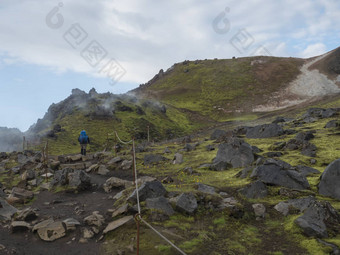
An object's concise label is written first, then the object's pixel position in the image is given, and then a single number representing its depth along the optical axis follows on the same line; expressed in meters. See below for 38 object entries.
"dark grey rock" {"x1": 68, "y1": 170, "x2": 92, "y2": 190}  21.28
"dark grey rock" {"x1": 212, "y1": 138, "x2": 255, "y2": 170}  22.97
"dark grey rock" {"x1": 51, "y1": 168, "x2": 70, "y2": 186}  21.94
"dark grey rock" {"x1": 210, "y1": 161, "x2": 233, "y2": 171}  23.09
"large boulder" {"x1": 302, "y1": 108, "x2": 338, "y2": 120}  43.69
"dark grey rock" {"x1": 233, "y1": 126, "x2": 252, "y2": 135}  43.97
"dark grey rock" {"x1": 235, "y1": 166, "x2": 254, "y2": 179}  18.86
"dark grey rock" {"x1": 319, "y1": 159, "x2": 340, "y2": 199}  14.56
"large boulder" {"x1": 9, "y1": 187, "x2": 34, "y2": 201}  18.56
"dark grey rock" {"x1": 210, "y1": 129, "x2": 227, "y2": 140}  43.76
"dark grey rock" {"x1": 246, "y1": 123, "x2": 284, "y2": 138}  37.27
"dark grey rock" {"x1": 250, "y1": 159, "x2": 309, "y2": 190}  16.03
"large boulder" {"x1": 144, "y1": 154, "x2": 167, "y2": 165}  29.81
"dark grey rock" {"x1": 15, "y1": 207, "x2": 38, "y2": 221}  13.80
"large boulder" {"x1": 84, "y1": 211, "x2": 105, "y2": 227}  12.71
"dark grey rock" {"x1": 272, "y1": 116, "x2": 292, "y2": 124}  51.78
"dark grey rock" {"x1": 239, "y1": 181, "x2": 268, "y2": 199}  15.13
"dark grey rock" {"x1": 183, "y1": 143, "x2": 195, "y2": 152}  35.18
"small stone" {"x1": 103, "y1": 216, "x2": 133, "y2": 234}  11.65
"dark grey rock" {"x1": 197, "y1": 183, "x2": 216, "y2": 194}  15.36
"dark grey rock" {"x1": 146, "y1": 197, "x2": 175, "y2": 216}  13.00
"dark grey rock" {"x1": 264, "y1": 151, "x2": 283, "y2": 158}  24.90
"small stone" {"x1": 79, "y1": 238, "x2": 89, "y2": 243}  11.27
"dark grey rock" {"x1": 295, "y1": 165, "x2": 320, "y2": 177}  18.84
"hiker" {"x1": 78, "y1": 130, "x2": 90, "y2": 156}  34.56
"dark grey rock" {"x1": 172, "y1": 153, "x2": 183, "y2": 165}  28.53
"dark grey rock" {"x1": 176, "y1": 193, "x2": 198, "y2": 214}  13.06
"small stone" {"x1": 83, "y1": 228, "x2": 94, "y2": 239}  11.61
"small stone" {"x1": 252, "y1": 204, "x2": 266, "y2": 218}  13.00
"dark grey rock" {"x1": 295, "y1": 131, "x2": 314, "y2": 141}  30.11
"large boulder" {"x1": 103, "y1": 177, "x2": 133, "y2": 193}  21.19
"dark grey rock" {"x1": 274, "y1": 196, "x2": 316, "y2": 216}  12.84
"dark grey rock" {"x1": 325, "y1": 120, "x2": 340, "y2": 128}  34.34
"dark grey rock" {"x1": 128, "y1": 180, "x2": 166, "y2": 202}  14.45
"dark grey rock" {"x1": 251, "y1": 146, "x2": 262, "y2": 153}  26.73
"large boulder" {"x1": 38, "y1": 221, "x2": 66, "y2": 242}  11.66
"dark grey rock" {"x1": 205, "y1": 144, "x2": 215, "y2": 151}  33.30
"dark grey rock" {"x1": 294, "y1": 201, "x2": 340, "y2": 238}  10.65
